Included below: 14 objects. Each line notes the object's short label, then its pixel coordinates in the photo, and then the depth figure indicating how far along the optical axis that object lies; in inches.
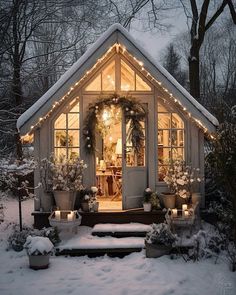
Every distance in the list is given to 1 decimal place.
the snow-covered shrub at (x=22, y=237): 308.2
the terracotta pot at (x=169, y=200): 365.7
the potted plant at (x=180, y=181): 363.0
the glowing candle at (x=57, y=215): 330.9
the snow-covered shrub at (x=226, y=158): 232.4
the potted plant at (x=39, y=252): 267.1
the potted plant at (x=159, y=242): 288.0
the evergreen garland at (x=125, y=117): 374.3
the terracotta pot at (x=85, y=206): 365.4
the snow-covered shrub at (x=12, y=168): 208.7
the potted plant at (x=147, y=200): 365.4
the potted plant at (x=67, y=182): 353.1
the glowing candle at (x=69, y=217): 330.3
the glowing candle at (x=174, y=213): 341.0
